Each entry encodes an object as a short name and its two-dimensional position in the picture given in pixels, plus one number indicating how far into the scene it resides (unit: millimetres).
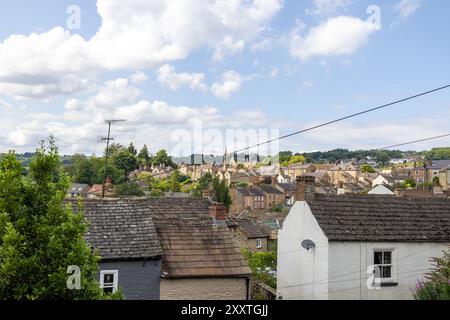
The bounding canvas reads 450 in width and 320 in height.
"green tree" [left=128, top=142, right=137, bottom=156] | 126088
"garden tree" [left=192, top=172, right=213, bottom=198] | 81062
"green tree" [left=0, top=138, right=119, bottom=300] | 6648
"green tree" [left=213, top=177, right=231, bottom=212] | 66275
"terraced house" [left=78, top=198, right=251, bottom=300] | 14773
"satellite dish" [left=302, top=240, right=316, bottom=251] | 16672
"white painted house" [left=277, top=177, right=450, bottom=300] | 15875
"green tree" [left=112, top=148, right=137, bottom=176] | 106262
